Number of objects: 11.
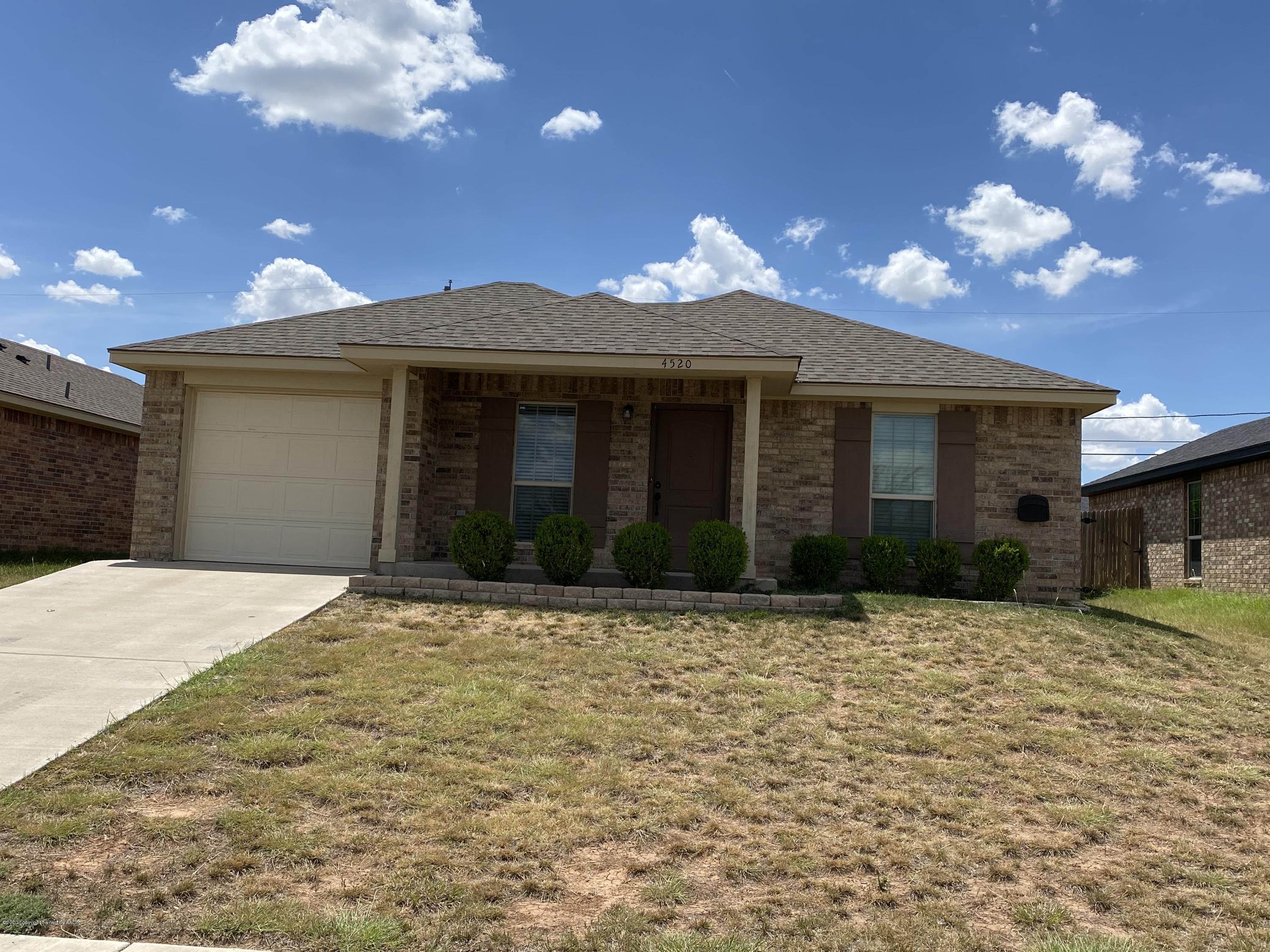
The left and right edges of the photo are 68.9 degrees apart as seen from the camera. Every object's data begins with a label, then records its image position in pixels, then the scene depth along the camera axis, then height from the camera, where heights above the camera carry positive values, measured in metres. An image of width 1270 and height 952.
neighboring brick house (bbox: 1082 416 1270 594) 14.87 +0.99
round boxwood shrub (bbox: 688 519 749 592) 9.77 -0.16
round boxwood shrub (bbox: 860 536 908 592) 11.12 -0.14
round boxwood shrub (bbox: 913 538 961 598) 11.06 -0.15
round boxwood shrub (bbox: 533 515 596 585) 9.81 -0.16
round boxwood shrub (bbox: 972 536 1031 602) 11.05 -0.12
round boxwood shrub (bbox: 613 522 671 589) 9.81 -0.17
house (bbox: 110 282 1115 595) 11.68 +1.09
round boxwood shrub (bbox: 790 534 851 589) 11.12 -0.15
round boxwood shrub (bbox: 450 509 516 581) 9.95 -0.17
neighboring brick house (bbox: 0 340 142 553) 14.21 +0.84
